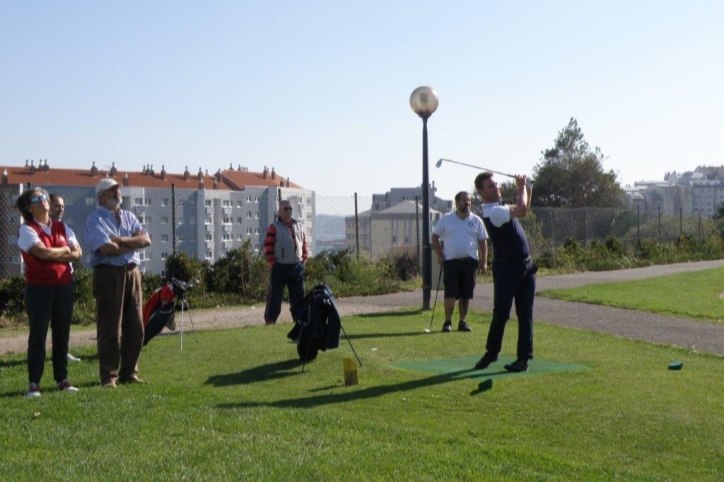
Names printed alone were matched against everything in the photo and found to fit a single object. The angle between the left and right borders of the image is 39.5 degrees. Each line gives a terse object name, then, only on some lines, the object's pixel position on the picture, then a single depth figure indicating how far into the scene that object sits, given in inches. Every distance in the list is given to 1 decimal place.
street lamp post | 619.2
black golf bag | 390.6
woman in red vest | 337.7
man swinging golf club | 369.4
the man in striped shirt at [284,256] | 519.2
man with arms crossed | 347.9
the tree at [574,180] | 1959.9
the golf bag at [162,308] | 442.3
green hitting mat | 365.4
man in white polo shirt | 513.7
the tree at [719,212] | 2006.2
